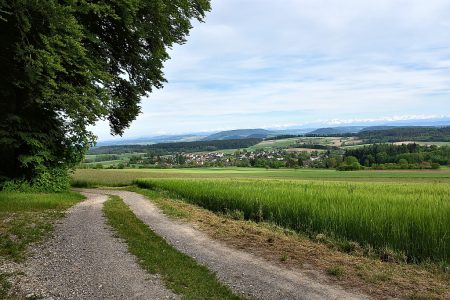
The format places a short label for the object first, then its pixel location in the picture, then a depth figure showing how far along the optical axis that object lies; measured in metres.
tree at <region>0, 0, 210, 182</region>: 13.66
